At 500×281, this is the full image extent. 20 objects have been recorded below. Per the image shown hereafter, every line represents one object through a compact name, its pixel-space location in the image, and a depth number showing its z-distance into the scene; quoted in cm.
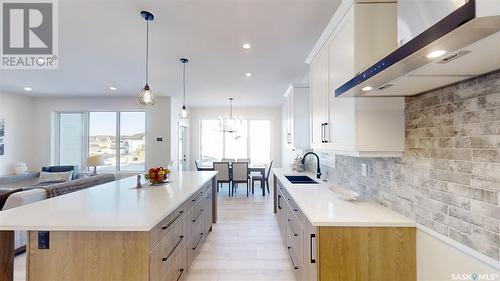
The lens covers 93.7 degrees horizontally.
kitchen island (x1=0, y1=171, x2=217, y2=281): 147
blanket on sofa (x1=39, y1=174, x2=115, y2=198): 296
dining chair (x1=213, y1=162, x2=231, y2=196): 638
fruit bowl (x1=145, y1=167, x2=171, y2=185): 286
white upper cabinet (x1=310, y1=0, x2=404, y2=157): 164
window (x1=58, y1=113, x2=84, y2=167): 668
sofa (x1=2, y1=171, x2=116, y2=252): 257
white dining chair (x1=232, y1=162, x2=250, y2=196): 638
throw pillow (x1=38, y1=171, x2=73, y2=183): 555
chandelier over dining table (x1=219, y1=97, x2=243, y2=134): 762
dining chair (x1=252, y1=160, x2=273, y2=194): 649
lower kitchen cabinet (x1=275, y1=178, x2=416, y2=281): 153
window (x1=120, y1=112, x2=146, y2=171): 667
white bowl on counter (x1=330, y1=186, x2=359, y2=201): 204
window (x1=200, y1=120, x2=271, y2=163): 822
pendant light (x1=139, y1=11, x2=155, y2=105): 278
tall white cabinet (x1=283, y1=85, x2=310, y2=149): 420
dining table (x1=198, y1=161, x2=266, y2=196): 644
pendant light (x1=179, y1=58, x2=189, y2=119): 348
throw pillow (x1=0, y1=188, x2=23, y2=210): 269
